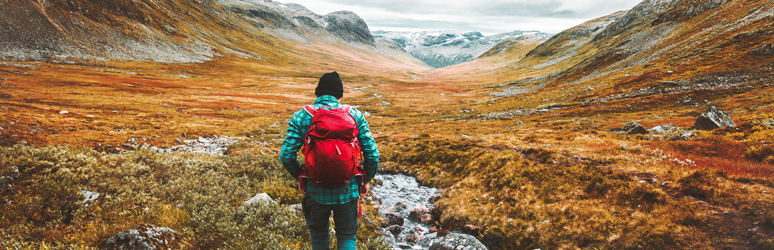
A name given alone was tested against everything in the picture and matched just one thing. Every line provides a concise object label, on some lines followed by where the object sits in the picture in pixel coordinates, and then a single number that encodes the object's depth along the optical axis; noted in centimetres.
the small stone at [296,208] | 1060
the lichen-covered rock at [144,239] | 562
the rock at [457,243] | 1067
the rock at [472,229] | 1297
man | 559
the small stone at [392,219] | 1353
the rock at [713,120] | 2189
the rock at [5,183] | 813
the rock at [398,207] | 1571
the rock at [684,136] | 1978
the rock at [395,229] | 1274
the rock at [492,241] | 1179
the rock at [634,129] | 2530
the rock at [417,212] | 1503
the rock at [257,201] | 988
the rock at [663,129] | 2362
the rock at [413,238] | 1244
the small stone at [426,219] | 1464
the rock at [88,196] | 849
